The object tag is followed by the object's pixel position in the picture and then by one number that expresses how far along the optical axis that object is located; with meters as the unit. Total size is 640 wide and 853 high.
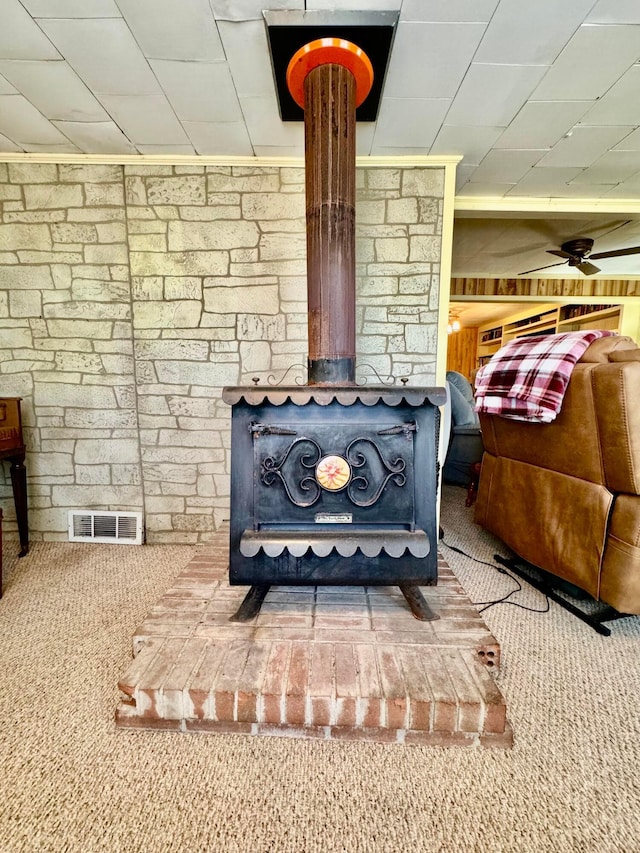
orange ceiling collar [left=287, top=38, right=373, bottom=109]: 1.32
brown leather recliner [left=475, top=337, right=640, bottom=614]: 1.40
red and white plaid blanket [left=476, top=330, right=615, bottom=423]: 1.64
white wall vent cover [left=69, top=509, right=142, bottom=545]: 2.31
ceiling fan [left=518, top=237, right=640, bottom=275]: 3.49
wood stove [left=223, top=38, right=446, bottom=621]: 1.21
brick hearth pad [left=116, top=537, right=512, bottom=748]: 1.02
